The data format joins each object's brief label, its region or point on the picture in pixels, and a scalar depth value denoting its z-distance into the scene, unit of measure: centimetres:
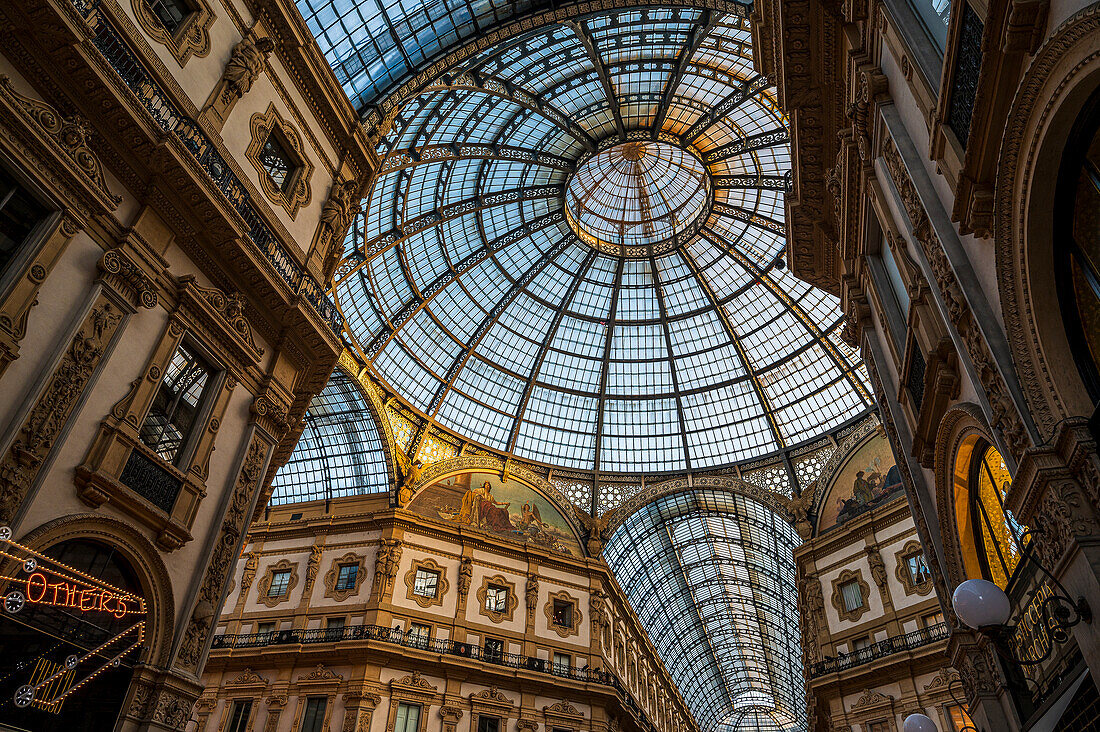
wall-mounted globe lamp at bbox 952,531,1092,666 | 736
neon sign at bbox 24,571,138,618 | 1030
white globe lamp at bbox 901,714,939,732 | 1097
